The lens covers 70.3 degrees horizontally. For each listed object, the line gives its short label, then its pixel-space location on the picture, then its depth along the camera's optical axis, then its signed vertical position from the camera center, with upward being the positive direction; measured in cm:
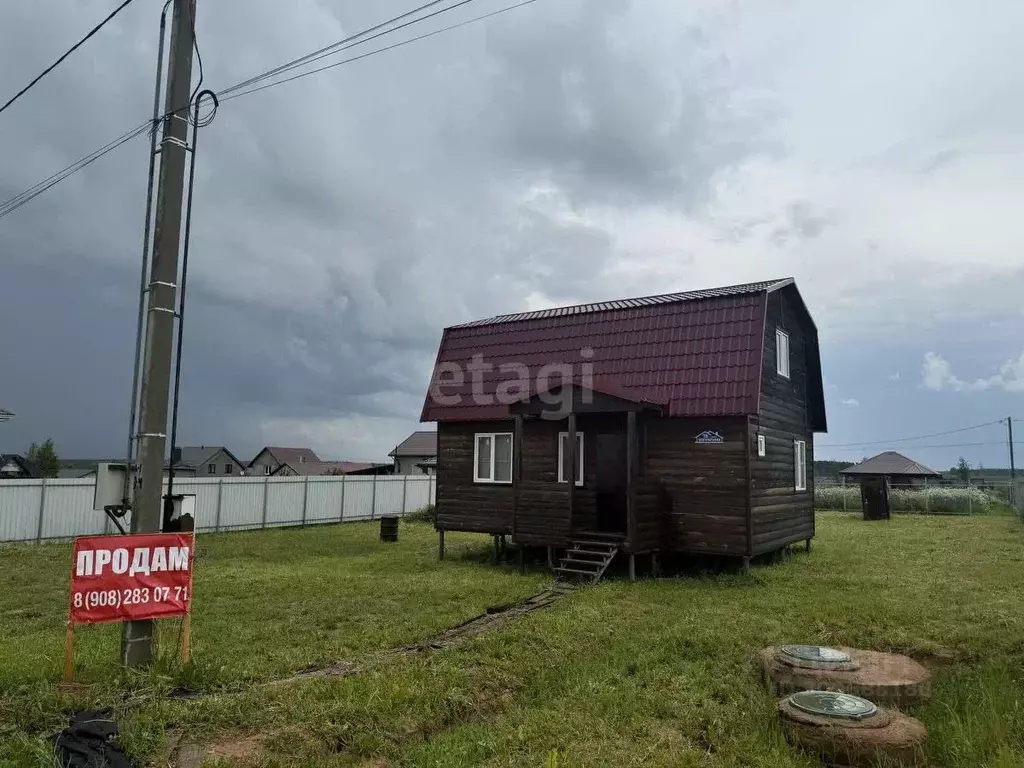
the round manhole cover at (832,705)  535 -172
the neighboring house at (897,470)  4034 +50
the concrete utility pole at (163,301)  648 +156
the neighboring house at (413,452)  5366 +154
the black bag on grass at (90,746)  453 -177
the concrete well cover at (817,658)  660 -166
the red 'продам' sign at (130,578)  626 -96
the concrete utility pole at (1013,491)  3210 -46
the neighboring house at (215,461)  6618 +88
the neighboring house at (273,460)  6938 +115
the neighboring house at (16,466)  3900 +9
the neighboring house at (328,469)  6241 +29
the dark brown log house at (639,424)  1366 +106
